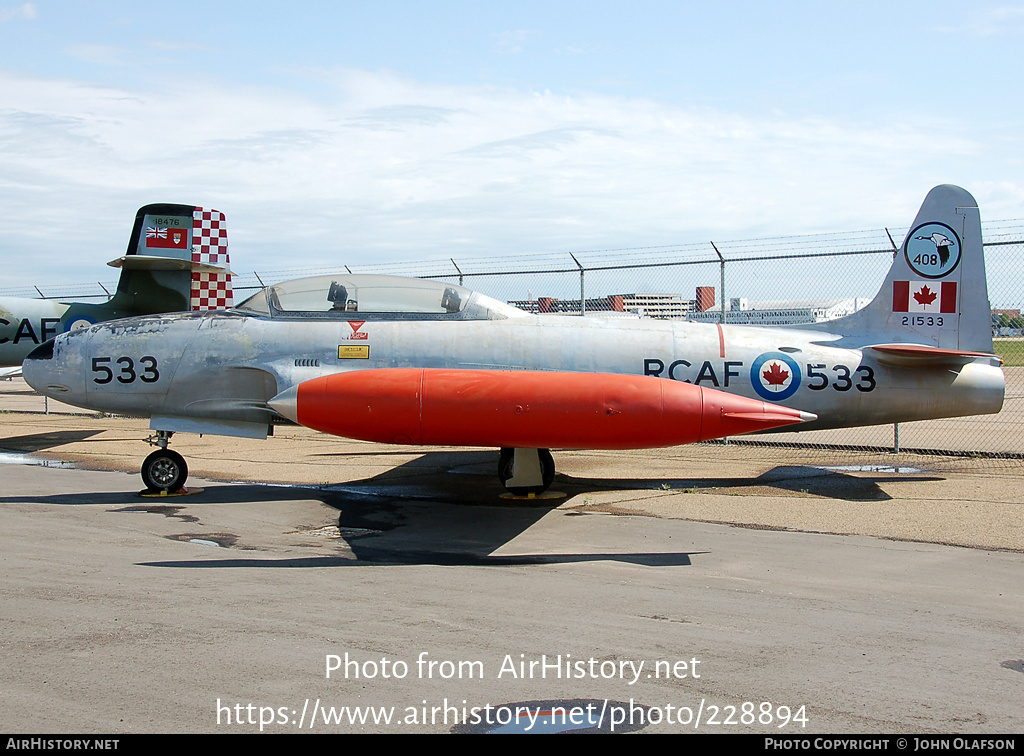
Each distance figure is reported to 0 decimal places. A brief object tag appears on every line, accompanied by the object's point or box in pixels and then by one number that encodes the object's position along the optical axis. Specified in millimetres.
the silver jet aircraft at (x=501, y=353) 9828
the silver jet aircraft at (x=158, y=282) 16578
